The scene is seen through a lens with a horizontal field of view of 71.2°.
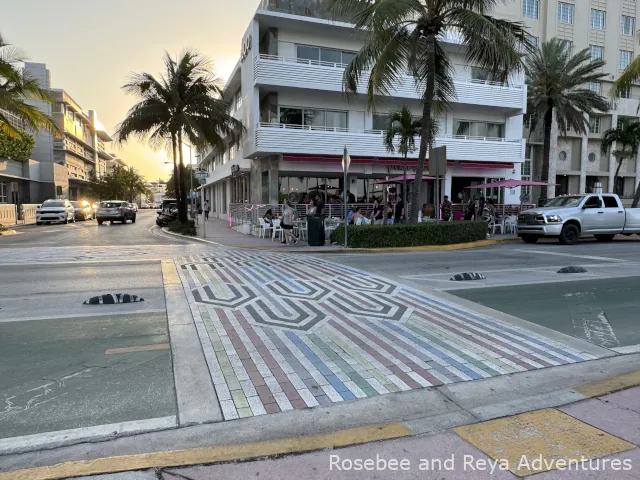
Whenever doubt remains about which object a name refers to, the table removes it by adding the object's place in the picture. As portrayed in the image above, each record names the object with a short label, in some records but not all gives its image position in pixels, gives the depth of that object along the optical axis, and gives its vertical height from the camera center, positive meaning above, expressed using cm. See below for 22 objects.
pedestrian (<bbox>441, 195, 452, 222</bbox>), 2078 +1
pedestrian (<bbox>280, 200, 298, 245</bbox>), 1645 -48
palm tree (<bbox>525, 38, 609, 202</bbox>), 2631 +743
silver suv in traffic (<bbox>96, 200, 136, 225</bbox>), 3117 -9
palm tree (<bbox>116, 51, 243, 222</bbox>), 2181 +507
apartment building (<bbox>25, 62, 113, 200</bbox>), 5300 +1012
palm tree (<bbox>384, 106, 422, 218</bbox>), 1866 +342
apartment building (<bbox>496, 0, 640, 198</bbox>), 3584 +1320
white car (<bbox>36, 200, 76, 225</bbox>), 3136 -9
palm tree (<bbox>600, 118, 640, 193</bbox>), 3080 +531
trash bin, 1564 -70
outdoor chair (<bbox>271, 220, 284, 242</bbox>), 1812 -66
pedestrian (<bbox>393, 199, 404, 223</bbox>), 2040 -2
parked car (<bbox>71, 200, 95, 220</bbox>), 3582 +6
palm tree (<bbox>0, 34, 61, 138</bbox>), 1865 +517
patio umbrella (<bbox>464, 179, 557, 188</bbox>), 2255 +142
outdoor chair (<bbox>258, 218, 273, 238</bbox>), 1884 -72
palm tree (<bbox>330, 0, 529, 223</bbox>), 1321 +543
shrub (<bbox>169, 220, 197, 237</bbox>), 2144 -86
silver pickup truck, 1650 -29
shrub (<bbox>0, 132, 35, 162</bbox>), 3222 +493
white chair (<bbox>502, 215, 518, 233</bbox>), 2161 -57
